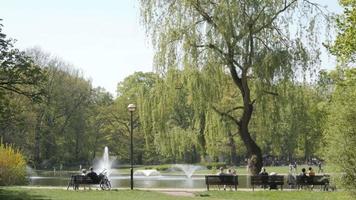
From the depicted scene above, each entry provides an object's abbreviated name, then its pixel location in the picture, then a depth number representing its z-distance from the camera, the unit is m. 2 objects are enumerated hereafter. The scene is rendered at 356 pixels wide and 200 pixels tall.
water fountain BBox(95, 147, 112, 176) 72.62
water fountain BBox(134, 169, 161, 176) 49.40
